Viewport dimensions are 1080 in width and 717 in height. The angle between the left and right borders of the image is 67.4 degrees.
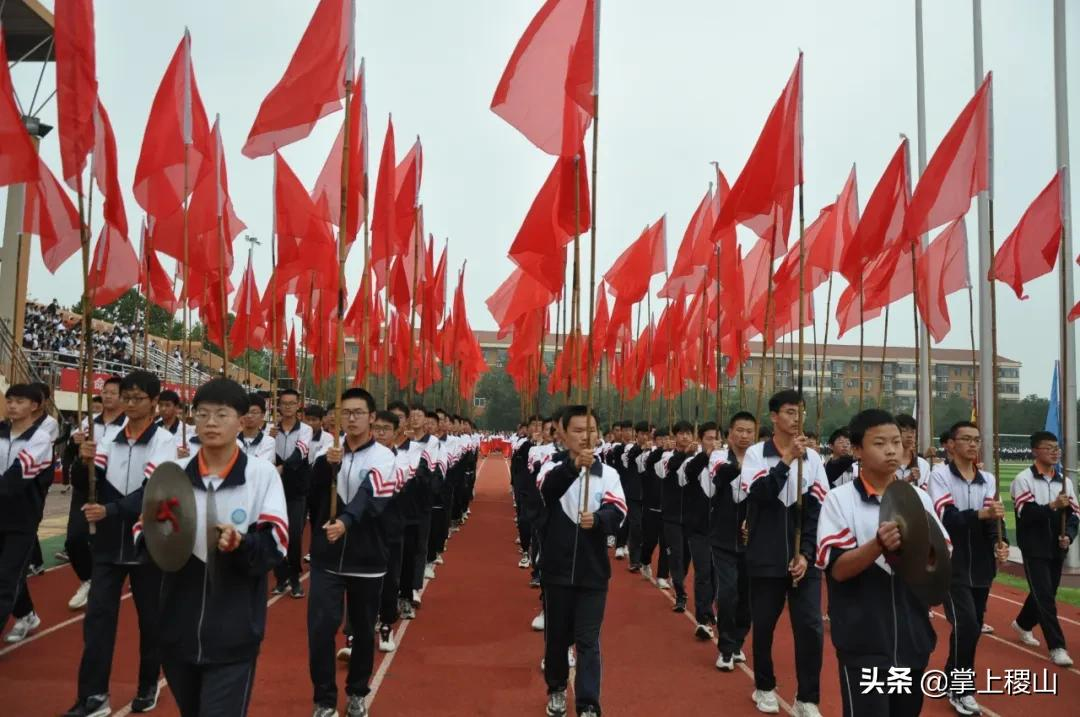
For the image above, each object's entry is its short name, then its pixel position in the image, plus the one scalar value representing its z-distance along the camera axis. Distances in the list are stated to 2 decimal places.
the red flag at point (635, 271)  11.06
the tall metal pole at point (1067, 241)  9.69
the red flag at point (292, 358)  15.79
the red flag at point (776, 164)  6.55
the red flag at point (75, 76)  5.59
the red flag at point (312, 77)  6.45
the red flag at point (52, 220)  7.63
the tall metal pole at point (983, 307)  10.69
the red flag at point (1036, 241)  7.78
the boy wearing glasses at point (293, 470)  8.38
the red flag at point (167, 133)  7.38
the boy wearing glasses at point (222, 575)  3.14
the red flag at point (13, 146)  5.50
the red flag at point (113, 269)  9.27
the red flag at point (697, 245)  10.49
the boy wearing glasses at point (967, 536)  5.27
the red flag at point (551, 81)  5.93
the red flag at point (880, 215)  7.95
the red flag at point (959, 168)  7.21
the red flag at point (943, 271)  8.95
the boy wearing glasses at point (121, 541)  4.53
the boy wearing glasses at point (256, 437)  7.59
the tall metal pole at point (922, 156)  10.99
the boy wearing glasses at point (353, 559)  4.63
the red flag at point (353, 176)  8.53
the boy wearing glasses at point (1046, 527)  6.41
